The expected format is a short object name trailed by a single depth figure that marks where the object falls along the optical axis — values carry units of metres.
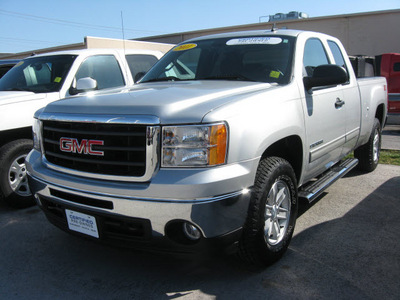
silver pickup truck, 2.34
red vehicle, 10.94
